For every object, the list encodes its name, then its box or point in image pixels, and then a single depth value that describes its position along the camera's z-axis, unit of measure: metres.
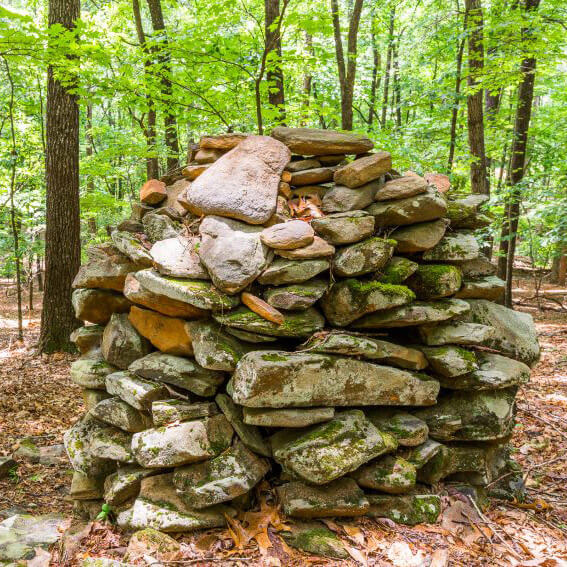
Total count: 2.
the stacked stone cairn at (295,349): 3.38
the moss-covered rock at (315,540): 3.11
